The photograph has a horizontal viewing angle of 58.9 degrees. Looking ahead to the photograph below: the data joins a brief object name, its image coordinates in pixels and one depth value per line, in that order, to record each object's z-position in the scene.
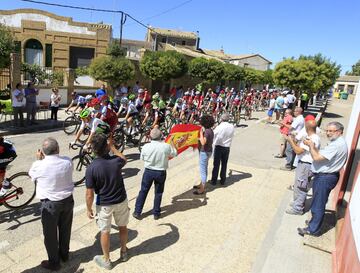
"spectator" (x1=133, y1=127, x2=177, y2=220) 5.41
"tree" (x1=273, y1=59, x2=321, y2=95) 22.31
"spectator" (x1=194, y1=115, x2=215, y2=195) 6.82
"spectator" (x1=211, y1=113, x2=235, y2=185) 7.30
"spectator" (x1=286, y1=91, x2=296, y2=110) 19.56
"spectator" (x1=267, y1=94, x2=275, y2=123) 18.64
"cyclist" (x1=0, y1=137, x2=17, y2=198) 5.36
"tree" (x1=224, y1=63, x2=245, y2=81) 33.50
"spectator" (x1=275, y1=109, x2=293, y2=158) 9.19
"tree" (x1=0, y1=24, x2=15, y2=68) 11.38
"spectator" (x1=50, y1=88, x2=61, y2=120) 13.54
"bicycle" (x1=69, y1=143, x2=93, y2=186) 7.63
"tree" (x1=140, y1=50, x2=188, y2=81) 23.31
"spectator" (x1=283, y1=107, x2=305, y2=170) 8.66
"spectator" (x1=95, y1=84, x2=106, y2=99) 11.88
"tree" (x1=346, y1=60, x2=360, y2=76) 102.32
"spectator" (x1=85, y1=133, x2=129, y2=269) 4.04
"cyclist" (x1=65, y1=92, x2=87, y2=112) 12.49
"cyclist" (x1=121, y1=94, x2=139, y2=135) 10.40
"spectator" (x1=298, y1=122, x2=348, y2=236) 4.80
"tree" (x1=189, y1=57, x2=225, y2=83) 28.95
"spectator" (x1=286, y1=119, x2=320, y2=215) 5.84
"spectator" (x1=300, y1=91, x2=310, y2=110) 25.25
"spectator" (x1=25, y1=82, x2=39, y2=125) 12.81
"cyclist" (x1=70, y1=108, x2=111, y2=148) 7.59
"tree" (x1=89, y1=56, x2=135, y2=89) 18.66
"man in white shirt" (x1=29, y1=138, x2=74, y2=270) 3.98
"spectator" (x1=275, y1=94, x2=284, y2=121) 17.73
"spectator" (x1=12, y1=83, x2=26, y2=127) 12.06
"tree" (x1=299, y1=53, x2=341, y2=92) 22.86
